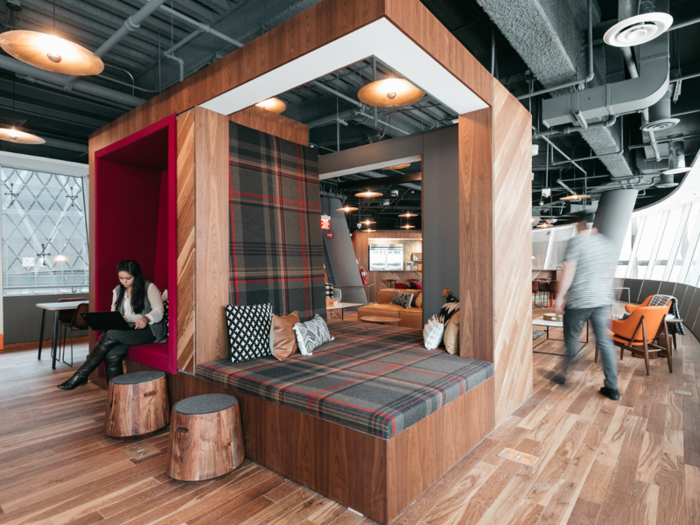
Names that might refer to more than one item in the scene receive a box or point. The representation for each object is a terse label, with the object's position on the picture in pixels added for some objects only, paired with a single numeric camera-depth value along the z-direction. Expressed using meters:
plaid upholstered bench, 2.07
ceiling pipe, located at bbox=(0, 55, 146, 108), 4.27
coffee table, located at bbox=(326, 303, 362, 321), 6.03
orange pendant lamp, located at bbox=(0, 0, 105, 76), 2.80
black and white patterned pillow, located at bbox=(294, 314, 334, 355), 3.39
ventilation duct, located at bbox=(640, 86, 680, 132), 5.51
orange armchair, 4.58
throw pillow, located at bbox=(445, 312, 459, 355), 3.43
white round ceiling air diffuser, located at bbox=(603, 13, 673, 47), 2.94
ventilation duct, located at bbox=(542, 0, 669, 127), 4.42
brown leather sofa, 6.71
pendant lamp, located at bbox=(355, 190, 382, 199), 9.66
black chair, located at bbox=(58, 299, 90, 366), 5.32
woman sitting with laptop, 3.72
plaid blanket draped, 5.43
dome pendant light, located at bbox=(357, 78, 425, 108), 3.97
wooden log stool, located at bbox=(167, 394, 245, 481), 2.37
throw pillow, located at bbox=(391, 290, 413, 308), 7.36
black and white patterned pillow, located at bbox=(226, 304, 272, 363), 3.15
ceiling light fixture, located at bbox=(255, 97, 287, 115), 4.38
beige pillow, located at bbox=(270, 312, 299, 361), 3.26
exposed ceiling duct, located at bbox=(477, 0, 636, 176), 3.34
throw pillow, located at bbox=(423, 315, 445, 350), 3.55
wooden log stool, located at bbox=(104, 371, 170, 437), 2.96
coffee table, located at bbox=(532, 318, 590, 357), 5.61
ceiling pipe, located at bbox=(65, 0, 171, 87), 3.38
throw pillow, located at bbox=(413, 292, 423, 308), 7.19
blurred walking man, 3.92
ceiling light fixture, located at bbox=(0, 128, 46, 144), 4.93
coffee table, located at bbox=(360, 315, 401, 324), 6.30
